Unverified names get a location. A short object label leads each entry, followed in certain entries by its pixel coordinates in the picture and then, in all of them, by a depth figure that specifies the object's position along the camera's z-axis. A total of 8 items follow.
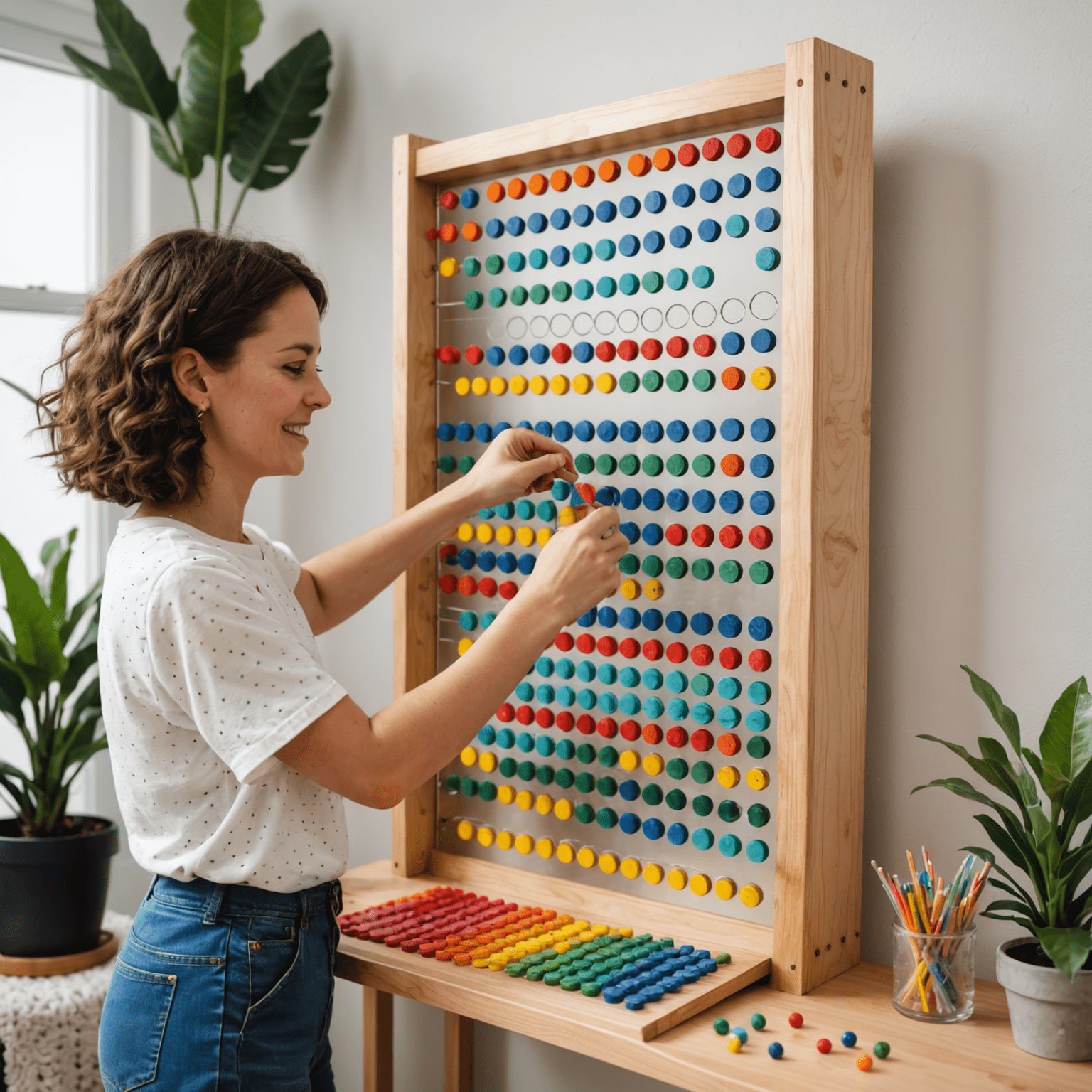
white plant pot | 1.13
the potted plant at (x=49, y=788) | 1.89
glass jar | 1.23
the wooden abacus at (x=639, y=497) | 1.46
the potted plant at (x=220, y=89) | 2.02
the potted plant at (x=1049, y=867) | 1.13
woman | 1.15
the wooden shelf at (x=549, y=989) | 1.23
